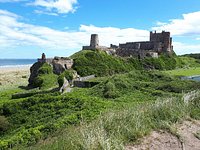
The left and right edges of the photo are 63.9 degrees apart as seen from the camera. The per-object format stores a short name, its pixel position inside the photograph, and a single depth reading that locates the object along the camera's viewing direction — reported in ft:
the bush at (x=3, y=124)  47.53
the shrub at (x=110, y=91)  60.52
